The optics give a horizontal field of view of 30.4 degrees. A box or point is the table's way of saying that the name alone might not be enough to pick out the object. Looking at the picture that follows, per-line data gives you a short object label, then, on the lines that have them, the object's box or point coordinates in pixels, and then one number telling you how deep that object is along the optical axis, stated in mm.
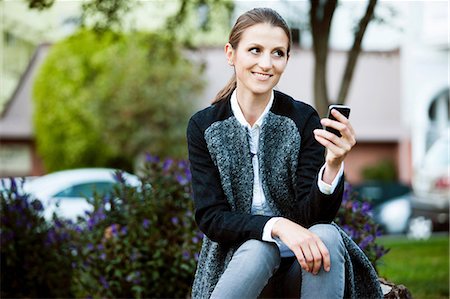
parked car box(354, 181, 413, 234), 16234
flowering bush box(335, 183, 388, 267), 4805
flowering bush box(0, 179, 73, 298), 5840
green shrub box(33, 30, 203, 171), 24891
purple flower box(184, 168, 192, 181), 5438
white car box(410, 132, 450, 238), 14992
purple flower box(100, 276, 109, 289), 5305
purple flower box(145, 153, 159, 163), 5634
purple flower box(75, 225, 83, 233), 5727
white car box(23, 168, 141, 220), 12293
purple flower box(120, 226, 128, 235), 5332
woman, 2793
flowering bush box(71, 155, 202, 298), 5223
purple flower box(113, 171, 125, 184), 5590
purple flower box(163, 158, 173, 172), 5582
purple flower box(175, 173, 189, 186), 5418
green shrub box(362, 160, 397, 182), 26875
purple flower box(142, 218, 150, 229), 5297
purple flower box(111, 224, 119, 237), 5362
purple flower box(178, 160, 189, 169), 5578
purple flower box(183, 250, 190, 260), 5105
